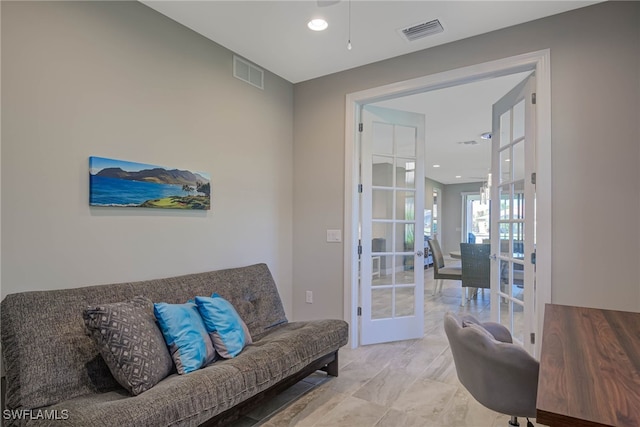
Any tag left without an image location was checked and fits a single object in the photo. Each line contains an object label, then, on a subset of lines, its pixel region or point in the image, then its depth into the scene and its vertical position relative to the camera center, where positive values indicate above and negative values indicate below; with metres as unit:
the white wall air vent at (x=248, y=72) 3.10 +1.33
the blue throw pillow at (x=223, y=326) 2.11 -0.65
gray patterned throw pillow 1.66 -0.61
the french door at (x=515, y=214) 2.64 +0.08
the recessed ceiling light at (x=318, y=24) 2.56 +1.43
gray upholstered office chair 1.41 -0.60
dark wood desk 0.80 -0.42
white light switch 3.43 -0.14
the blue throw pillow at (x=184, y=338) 1.88 -0.64
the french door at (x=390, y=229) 3.47 -0.07
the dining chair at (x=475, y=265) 4.80 -0.57
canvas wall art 2.14 +0.23
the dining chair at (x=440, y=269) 5.40 -0.72
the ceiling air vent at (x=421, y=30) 2.61 +1.45
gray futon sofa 1.46 -0.75
